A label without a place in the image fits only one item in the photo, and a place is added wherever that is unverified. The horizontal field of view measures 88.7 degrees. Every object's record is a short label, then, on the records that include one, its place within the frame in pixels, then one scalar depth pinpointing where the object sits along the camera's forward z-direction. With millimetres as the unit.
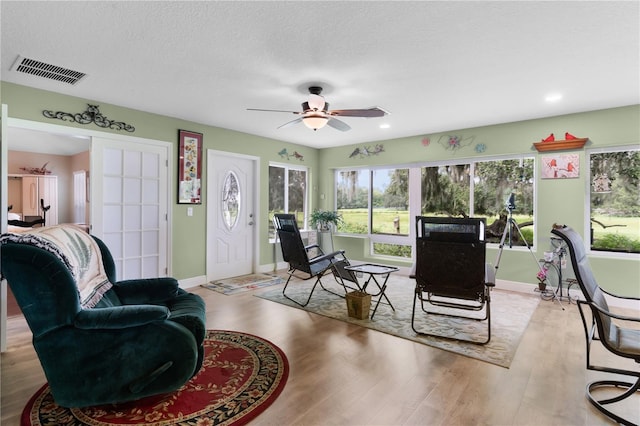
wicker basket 3453
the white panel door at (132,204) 4008
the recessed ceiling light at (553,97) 3606
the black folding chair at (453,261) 2891
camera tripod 4349
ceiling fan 3227
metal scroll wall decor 3652
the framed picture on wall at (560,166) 4359
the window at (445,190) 5367
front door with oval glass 5223
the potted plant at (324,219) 6496
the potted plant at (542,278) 4430
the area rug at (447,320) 2785
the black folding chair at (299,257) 3953
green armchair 1705
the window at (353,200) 6660
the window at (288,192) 6246
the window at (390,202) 6094
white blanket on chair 1781
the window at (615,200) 4113
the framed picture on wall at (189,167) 4766
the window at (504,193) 4801
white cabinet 7691
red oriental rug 1845
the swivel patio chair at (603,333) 1888
